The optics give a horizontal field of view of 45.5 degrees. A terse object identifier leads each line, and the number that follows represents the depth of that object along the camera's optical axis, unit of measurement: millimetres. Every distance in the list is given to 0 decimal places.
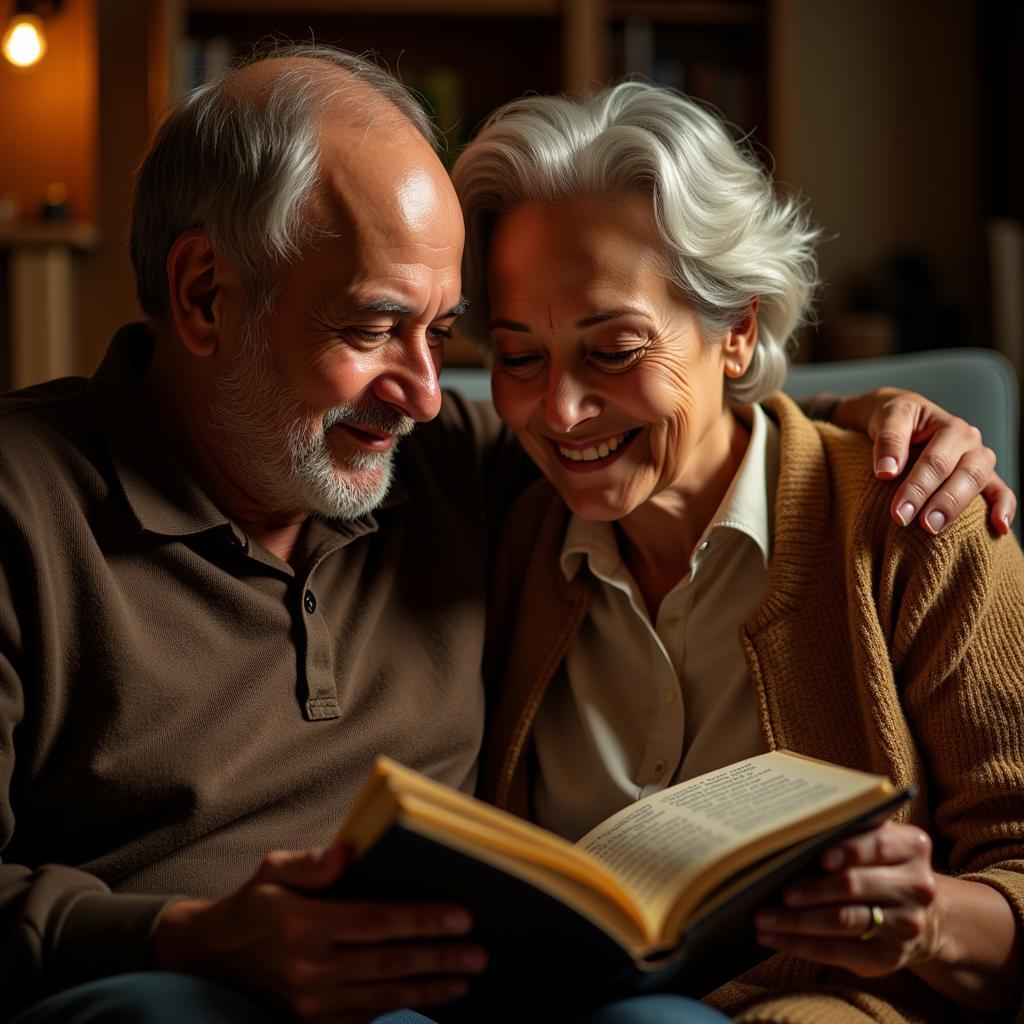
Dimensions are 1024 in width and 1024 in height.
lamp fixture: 3322
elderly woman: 1271
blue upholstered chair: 1887
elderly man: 1245
